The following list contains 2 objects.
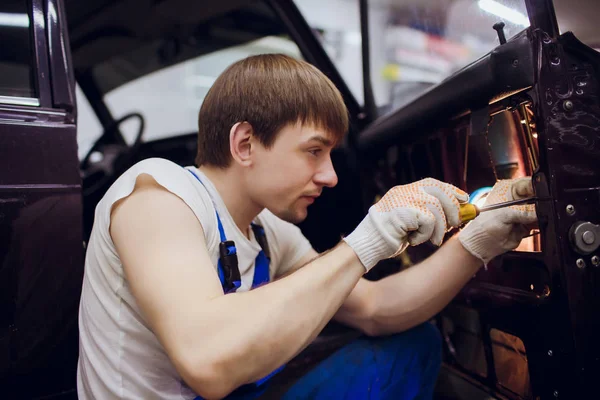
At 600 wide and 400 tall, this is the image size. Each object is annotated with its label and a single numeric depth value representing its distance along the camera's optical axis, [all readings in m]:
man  0.80
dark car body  0.90
